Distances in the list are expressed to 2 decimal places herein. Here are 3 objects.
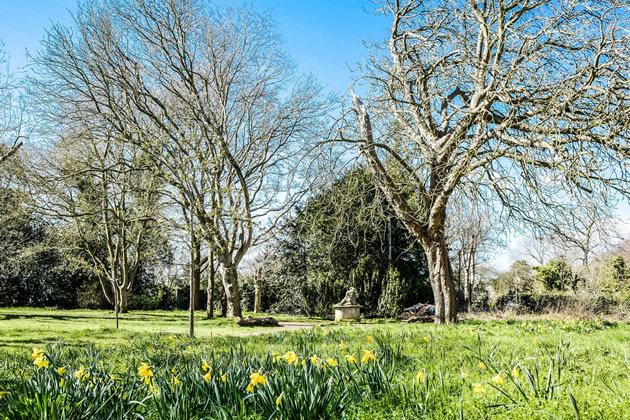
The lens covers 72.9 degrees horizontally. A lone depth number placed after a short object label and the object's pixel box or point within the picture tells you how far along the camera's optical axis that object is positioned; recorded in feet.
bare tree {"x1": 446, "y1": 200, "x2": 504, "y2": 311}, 26.58
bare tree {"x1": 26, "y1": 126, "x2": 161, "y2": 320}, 45.32
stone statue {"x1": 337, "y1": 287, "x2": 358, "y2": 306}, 53.36
